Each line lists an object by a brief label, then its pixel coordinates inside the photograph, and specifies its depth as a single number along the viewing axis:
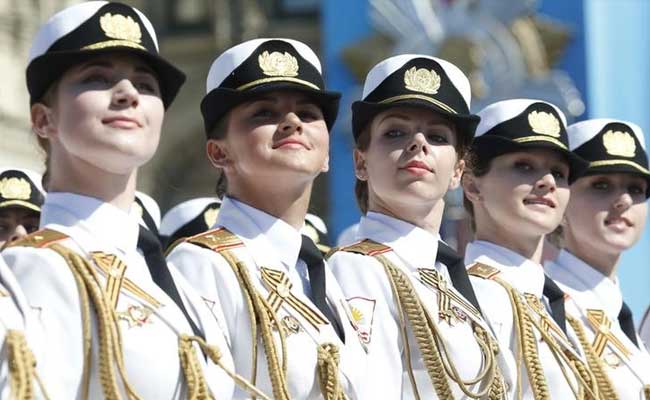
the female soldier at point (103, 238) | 8.68
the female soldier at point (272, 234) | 9.64
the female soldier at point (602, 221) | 12.90
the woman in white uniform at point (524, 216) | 11.48
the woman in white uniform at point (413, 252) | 10.35
